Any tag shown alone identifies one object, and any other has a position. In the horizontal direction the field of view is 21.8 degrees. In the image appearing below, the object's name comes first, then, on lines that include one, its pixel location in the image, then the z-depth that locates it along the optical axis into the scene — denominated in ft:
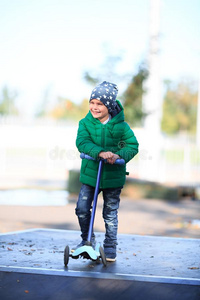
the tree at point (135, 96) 47.73
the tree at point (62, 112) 215.67
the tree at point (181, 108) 214.34
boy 15.60
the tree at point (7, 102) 260.83
